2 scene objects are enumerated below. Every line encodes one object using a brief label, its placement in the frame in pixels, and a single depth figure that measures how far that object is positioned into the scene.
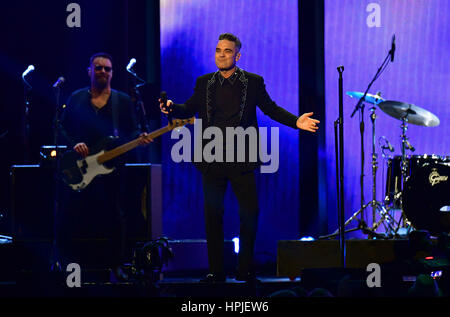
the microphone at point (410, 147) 12.55
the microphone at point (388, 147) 12.83
